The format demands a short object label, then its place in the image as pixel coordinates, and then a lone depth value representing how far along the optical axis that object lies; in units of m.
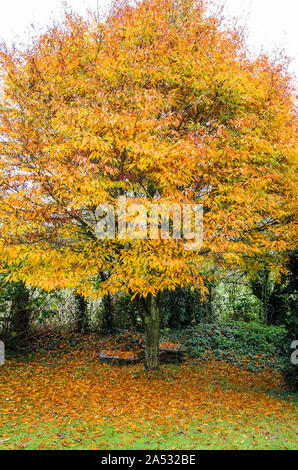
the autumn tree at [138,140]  5.82
